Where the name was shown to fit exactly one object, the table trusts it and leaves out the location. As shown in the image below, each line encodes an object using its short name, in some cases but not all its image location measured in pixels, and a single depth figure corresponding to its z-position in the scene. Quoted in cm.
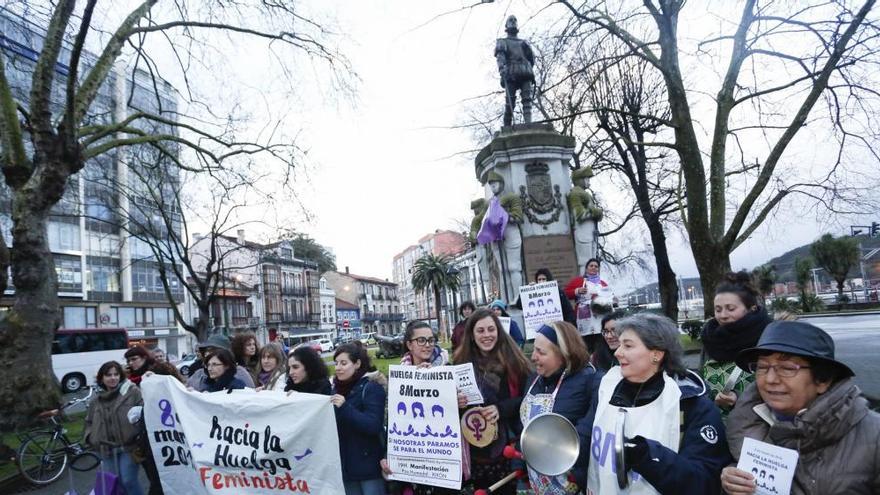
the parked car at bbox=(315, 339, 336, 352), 5235
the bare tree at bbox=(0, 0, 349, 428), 947
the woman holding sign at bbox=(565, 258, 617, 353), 727
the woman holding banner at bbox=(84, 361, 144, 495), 523
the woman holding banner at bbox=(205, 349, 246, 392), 514
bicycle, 805
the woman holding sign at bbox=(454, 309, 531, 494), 391
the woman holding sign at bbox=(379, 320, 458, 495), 462
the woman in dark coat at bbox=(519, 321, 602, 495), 333
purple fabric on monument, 885
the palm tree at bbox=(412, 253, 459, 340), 6156
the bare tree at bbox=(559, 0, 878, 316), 802
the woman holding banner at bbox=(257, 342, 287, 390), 545
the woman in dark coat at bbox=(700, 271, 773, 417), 352
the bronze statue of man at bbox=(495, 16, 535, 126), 984
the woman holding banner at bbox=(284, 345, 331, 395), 457
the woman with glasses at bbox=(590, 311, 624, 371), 475
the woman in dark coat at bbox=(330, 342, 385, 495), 411
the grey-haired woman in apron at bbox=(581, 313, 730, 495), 234
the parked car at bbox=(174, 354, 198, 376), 3201
